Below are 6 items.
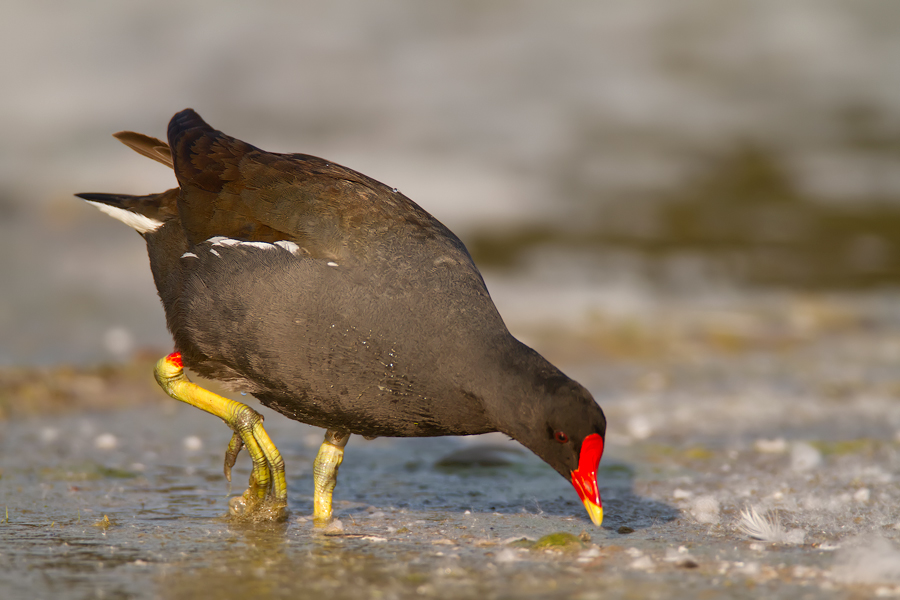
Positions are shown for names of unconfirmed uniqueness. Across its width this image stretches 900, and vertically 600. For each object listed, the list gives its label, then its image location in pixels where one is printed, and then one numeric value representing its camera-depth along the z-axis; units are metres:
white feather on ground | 7.18
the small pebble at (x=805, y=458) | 10.16
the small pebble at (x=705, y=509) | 7.96
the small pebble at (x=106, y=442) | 10.70
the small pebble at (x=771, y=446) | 10.90
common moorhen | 7.15
